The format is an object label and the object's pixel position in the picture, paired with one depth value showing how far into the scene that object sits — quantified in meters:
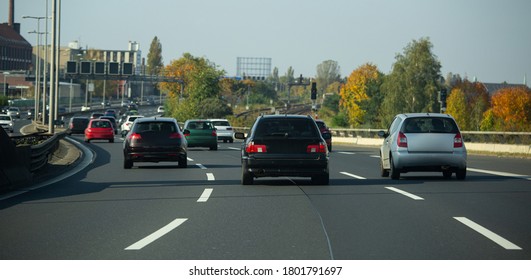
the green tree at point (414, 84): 127.12
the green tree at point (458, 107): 153.38
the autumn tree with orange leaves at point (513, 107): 155.75
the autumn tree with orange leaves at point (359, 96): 155.25
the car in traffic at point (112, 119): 75.81
